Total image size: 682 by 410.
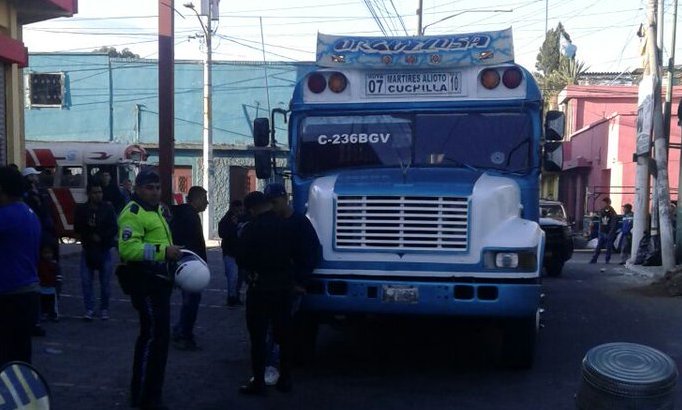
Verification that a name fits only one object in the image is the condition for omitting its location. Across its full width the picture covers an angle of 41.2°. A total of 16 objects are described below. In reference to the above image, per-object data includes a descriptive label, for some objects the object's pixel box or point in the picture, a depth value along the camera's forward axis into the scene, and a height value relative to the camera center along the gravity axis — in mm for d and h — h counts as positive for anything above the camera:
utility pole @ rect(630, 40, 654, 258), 19672 +444
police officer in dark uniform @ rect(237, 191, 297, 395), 7438 -876
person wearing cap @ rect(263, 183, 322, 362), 7641 -610
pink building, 32219 +963
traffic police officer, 6836 -855
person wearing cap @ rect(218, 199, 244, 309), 11953 -1027
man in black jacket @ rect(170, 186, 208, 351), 9477 -740
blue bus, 7980 -42
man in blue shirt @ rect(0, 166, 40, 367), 5886 -699
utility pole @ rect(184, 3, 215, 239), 28016 +1558
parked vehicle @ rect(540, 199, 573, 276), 18438 -1516
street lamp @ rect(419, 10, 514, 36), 26234 +4640
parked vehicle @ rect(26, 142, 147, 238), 24672 +95
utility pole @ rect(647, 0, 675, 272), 18062 +315
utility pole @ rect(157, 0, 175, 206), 16500 +1220
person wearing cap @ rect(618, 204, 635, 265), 23094 -1666
